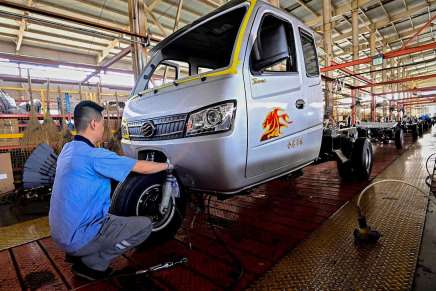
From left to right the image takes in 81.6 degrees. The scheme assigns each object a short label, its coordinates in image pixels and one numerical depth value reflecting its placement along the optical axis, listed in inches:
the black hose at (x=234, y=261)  63.9
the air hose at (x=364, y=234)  81.7
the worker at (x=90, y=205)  63.2
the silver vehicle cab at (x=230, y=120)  72.9
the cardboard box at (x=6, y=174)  177.5
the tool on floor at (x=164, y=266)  68.3
